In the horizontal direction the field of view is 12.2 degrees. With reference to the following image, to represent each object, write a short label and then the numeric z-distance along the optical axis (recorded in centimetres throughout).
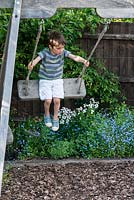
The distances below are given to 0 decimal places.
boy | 637
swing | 652
